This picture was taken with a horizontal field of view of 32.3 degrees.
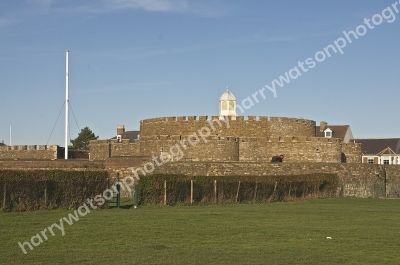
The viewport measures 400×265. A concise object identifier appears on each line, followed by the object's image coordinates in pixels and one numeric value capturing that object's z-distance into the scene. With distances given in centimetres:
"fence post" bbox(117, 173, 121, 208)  2212
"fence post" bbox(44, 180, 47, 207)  2050
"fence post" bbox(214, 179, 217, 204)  2486
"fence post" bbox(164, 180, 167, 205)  2334
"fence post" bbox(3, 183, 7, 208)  1962
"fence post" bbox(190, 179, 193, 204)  2392
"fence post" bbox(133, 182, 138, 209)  2252
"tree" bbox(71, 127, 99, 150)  7006
